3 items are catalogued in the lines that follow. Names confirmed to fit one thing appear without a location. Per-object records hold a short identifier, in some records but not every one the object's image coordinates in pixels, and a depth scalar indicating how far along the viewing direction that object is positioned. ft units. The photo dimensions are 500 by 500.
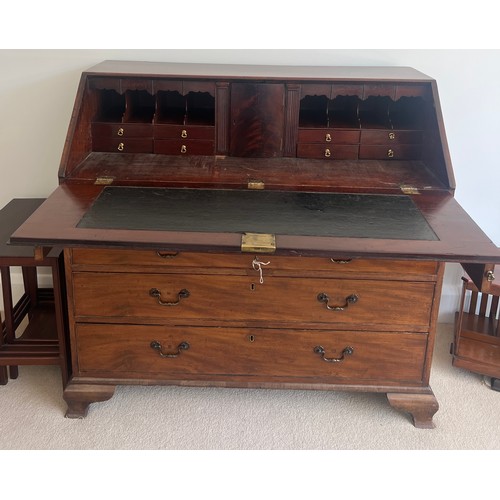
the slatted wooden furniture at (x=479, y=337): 7.63
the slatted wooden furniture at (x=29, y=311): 6.82
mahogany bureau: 6.01
